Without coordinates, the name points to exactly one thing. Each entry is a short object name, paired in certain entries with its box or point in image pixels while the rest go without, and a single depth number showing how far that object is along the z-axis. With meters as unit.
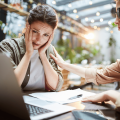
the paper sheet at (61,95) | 0.78
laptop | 0.42
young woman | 1.09
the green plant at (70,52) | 6.76
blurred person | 1.06
